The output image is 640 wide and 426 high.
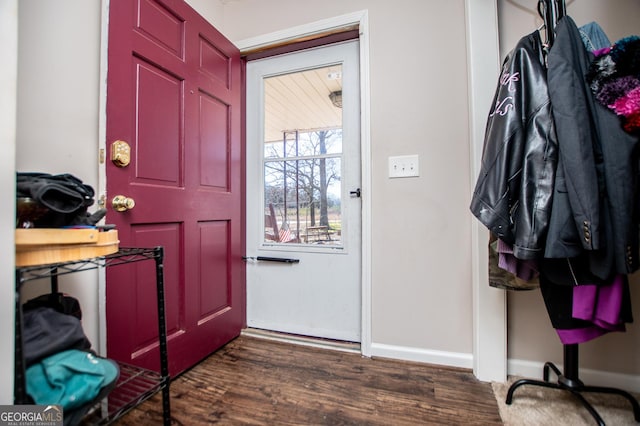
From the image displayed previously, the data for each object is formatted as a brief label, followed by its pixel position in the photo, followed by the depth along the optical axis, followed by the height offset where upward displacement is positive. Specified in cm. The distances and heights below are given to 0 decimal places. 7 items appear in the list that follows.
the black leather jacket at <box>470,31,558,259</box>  86 +19
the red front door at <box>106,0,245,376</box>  113 +21
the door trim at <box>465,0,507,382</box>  131 -6
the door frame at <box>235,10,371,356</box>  157 +29
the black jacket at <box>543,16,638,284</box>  77 +9
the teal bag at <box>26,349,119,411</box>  60 -38
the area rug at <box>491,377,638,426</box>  106 -82
